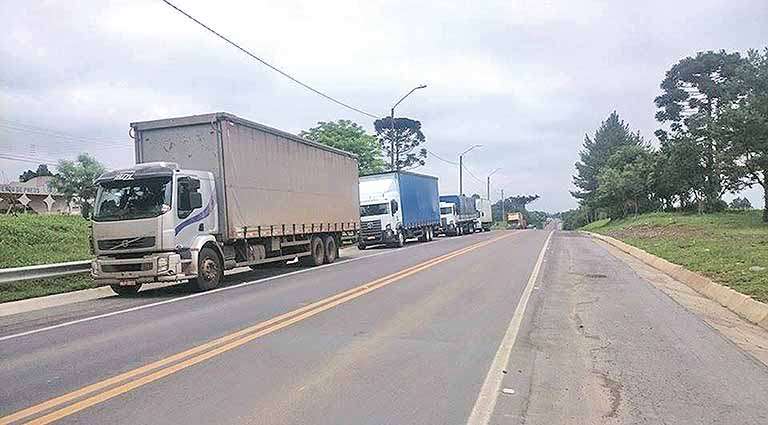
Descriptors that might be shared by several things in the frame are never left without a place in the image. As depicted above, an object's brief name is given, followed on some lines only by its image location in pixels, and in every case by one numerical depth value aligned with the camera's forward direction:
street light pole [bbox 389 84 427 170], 34.52
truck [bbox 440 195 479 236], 46.62
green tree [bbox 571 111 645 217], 89.96
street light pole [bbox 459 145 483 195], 58.19
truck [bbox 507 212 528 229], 92.75
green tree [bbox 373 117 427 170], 69.12
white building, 49.66
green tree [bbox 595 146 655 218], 56.09
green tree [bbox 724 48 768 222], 31.77
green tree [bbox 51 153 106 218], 52.91
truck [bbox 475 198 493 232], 60.81
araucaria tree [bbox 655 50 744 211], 42.91
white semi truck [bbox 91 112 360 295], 12.84
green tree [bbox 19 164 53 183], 88.32
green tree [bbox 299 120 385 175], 47.03
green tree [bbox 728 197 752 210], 60.95
